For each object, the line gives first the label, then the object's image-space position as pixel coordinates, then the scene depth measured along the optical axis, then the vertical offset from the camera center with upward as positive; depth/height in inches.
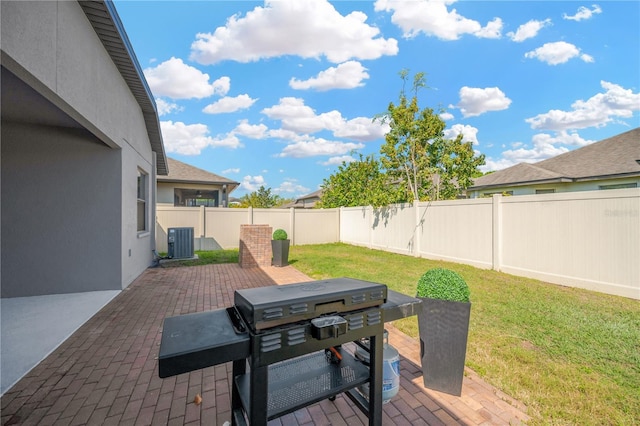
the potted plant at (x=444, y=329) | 90.8 -40.2
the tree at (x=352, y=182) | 668.7 +80.1
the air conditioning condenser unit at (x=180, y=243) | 354.9 -39.6
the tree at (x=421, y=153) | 428.5 +98.8
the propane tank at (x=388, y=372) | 82.5 -50.3
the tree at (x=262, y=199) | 1425.9 +81.6
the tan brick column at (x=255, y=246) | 336.2 -41.6
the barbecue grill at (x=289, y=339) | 50.1 -25.1
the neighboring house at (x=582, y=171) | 409.7 +70.5
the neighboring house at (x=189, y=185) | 559.8 +63.6
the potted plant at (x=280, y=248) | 338.9 -44.2
